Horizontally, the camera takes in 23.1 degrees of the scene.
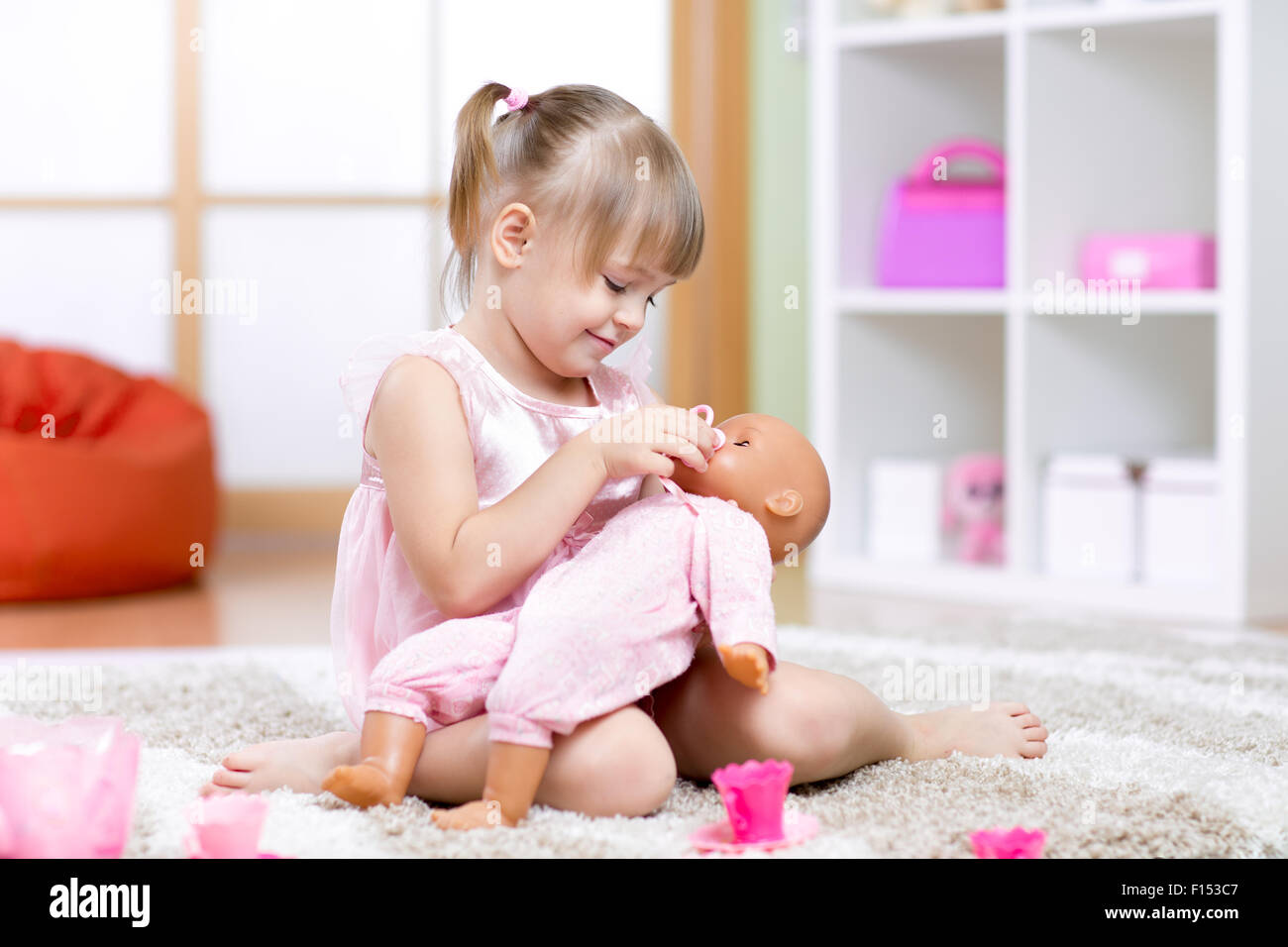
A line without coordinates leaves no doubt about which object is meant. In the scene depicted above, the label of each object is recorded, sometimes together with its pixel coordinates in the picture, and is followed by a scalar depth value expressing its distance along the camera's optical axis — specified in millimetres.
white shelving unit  2861
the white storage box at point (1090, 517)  3003
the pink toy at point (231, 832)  1856
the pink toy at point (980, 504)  3272
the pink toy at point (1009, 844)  1874
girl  2016
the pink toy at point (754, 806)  1899
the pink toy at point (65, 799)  1856
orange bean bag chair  3017
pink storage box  2961
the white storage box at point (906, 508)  3284
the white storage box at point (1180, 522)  2929
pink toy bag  3170
